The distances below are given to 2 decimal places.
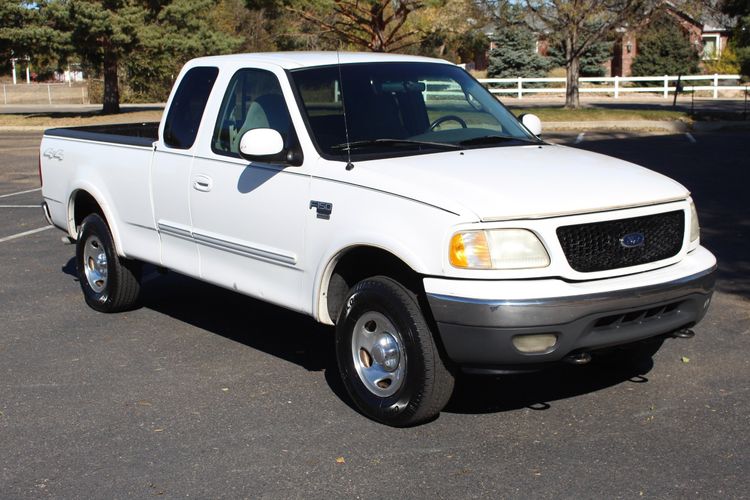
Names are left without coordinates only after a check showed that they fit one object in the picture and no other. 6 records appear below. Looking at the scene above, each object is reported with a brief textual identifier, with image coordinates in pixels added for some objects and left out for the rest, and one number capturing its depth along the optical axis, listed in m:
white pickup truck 4.93
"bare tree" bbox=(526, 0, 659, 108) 29.11
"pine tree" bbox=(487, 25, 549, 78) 54.47
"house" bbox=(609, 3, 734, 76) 54.54
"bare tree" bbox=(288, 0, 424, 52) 35.94
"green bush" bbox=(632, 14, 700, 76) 52.66
